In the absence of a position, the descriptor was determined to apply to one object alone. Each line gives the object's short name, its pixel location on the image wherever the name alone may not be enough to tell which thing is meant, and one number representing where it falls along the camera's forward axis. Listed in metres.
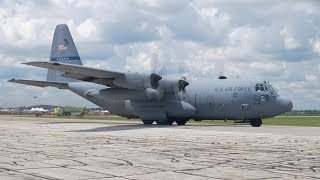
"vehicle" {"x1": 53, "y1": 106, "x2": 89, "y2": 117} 111.78
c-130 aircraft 35.72
